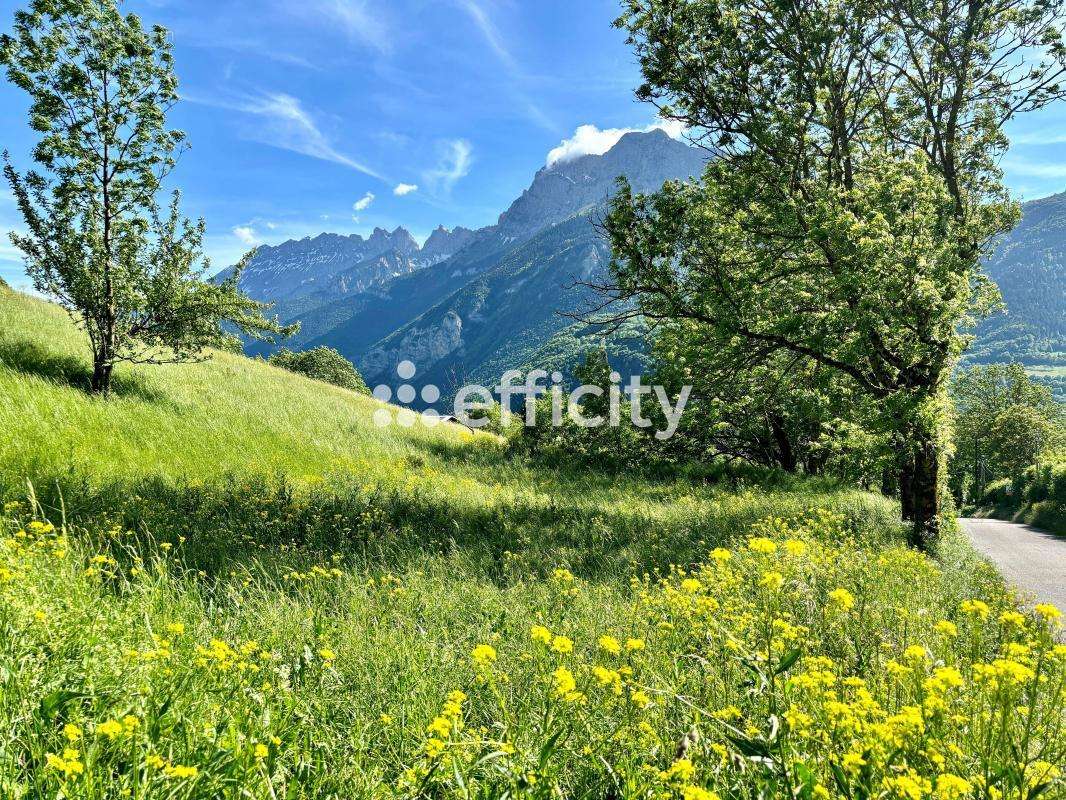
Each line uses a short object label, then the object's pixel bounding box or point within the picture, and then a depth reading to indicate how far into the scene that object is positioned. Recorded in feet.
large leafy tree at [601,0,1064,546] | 33.37
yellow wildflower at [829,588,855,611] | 9.92
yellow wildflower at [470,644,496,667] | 8.36
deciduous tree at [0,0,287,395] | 36.42
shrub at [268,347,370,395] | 283.59
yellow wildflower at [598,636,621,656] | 8.52
